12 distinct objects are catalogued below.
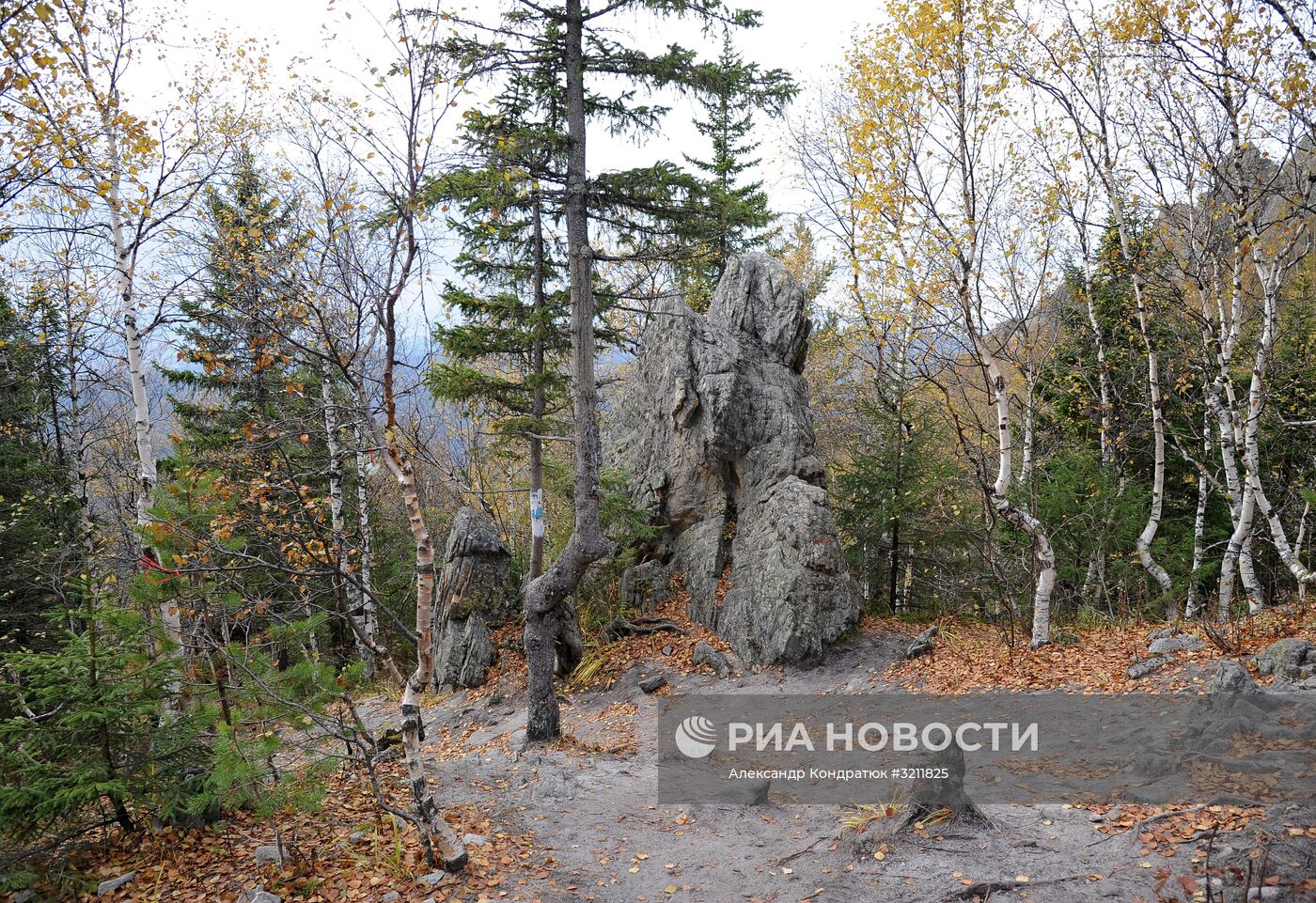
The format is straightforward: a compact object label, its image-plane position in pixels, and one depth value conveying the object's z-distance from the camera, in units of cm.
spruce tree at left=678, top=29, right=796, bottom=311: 819
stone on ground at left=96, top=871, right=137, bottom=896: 471
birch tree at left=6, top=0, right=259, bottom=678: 674
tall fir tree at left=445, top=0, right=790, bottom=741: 805
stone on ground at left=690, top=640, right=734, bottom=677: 1023
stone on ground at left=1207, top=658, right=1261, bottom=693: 585
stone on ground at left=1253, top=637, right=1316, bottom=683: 628
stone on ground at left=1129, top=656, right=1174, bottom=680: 725
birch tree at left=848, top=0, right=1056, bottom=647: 845
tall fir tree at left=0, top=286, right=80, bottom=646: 1205
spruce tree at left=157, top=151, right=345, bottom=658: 501
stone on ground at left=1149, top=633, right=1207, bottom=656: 754
